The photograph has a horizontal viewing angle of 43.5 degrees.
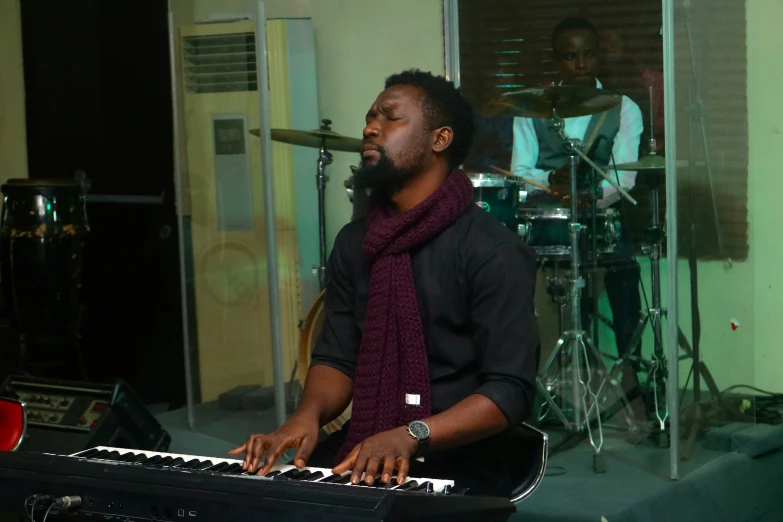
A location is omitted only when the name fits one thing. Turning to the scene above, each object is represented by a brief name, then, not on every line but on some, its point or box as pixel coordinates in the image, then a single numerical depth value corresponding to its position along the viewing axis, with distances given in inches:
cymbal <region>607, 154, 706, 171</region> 139.3
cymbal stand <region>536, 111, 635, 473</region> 146.8
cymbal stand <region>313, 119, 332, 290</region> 154.5
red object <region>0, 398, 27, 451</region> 115.8
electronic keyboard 56.7
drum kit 144.3
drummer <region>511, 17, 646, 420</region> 150.3
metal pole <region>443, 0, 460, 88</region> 176.6
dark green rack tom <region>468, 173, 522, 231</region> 146.0
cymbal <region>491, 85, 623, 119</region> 141.4
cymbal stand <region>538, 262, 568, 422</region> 151.4
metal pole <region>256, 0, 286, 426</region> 148.2
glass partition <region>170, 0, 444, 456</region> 163.5
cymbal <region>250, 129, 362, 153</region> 150.0
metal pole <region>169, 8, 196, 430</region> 172.2
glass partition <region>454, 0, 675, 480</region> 142.9
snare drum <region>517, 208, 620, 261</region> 148.6
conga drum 163.0
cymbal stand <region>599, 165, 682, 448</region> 139.9
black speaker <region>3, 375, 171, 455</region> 126.1
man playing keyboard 77.9
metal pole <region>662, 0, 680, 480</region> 130.6
